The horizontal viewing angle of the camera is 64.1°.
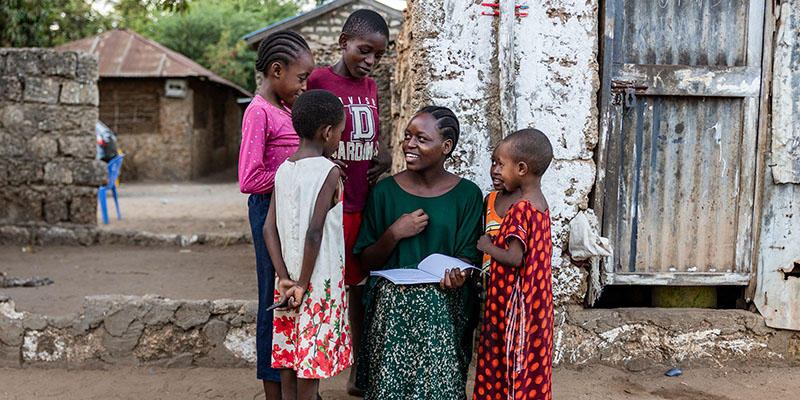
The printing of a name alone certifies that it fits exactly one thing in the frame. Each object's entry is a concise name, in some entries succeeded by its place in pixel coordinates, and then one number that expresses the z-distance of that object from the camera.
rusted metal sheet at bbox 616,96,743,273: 3.27
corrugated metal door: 3.21
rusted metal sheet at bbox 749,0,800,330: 3.19
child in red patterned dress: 2.34
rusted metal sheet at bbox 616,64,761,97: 3.19
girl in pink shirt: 2.40
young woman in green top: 2.46
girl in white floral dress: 2.24
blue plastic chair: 8.57
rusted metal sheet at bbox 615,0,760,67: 3.23
